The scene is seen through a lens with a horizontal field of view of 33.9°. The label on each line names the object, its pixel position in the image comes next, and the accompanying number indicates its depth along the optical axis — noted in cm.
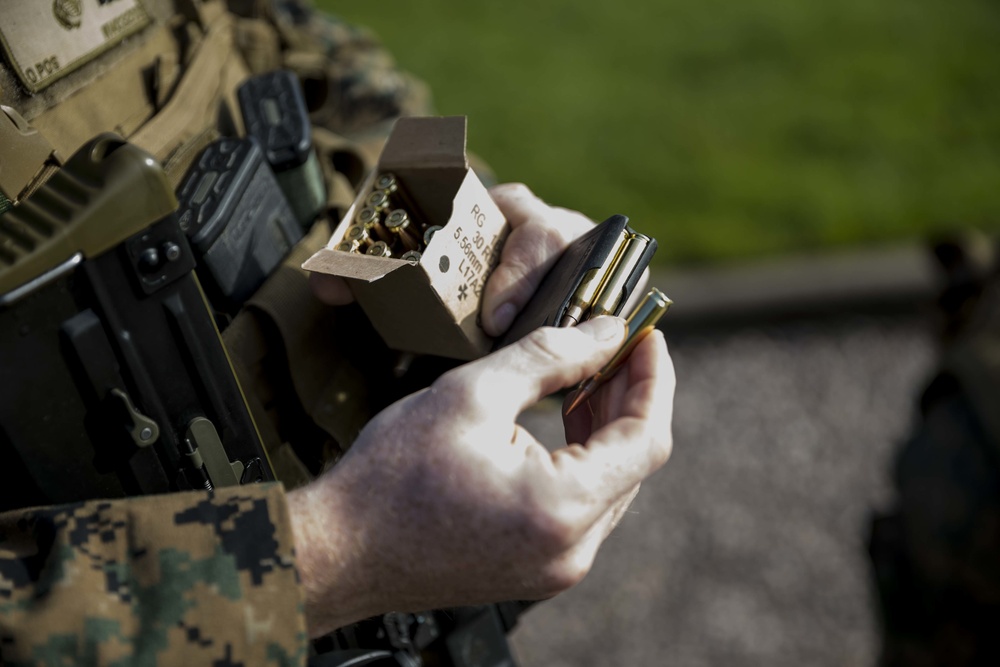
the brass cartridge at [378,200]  63
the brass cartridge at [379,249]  61
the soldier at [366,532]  51
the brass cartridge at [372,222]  63
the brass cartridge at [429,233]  62
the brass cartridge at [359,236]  62
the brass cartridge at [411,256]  61
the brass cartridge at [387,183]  64
